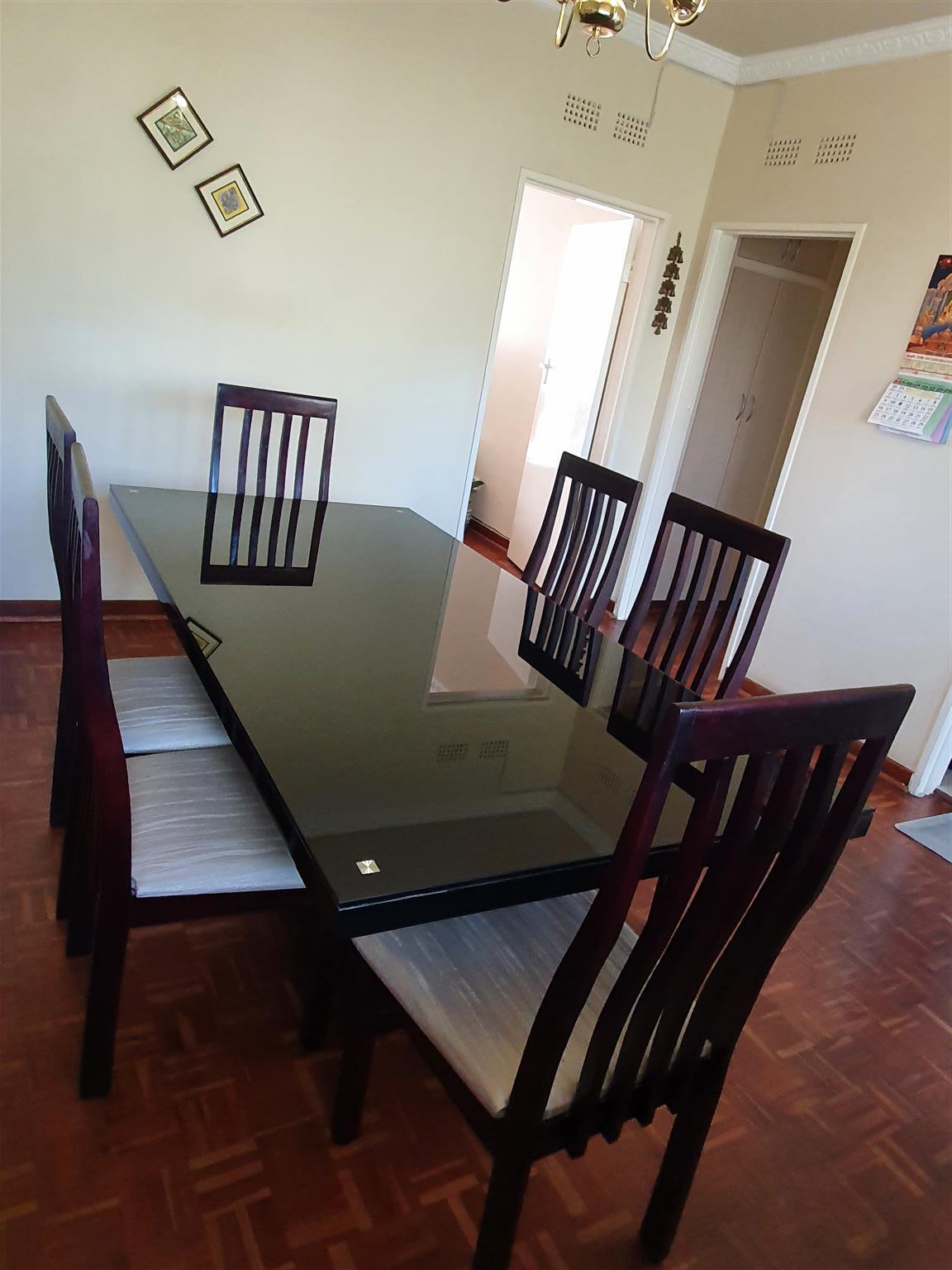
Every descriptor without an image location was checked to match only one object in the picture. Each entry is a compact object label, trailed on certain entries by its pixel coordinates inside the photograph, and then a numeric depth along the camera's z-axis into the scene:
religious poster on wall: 3.08
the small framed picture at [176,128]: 2.87
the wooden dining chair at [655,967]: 0.91
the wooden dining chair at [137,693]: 1.52
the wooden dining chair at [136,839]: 1.25
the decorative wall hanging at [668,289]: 4.08
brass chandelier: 1.56
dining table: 1.08
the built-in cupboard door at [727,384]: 4.47
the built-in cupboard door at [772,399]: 4.67
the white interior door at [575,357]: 4.18
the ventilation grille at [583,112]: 3.56
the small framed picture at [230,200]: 3.03
